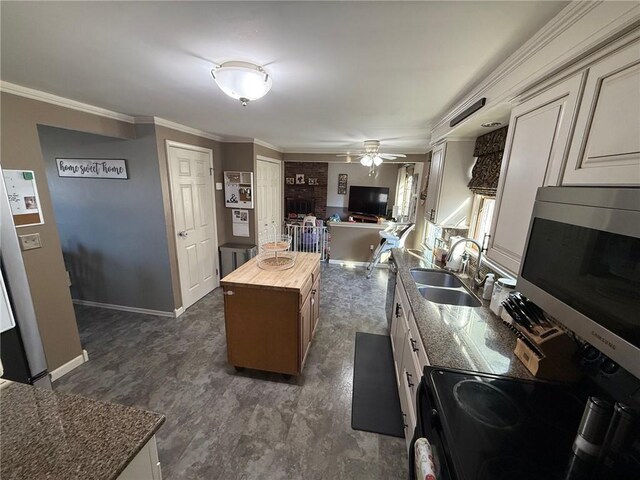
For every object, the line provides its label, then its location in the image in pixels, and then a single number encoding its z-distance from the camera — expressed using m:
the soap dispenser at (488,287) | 1.78
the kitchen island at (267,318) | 1.98
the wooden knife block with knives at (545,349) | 1.04
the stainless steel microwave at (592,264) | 0.63
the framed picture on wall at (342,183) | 7.21
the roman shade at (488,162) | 1.85
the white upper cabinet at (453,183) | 2.32
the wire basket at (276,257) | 2.31
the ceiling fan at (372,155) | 3.93
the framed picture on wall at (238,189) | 3.95
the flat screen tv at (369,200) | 6.81
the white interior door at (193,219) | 3.03
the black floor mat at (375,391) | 1.80
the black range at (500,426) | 0.71
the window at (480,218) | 2.27
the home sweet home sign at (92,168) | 2.77
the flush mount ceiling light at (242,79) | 1.28
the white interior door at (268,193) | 4.28
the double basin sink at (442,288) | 1.92
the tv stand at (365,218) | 6.60
